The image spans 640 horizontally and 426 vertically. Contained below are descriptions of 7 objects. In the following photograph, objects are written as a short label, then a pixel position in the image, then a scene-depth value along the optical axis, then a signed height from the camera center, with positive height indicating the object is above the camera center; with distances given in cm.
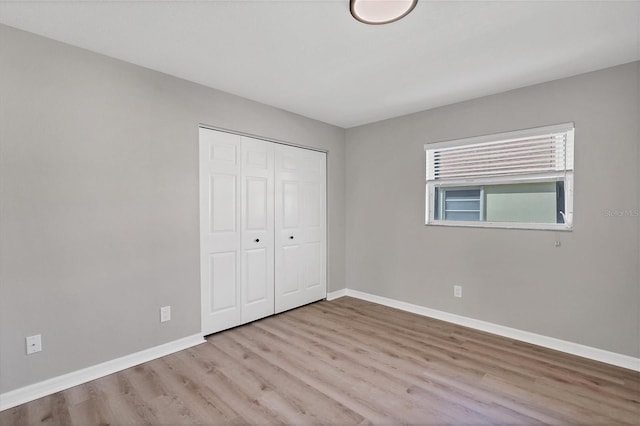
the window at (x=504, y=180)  280 +29
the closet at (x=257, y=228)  304 -24
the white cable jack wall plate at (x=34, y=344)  204 -94
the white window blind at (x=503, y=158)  282 +53
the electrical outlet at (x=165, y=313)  266 -95
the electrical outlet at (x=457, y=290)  336 -95
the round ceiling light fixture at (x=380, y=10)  170 +118
